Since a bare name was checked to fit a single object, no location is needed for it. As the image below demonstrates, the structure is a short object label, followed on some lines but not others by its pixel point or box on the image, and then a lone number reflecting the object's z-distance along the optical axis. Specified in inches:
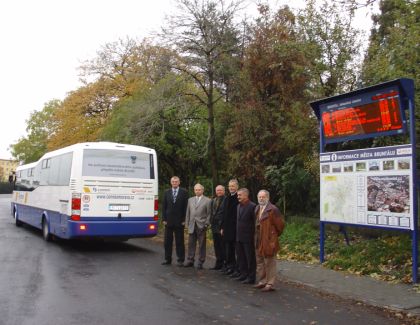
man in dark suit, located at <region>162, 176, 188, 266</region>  449.1
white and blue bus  510.6
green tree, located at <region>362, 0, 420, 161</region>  367.9
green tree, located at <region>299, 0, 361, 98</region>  552.7
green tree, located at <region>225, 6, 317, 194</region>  610.2
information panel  358.6
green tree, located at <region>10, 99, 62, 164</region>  2724.4
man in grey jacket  436.5
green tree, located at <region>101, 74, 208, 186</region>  747.4
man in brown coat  340.5
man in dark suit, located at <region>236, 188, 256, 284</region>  367.6
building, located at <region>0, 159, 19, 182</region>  5650.6
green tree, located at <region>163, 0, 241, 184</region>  689.0
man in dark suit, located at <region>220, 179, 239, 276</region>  394.9
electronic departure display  377.9
